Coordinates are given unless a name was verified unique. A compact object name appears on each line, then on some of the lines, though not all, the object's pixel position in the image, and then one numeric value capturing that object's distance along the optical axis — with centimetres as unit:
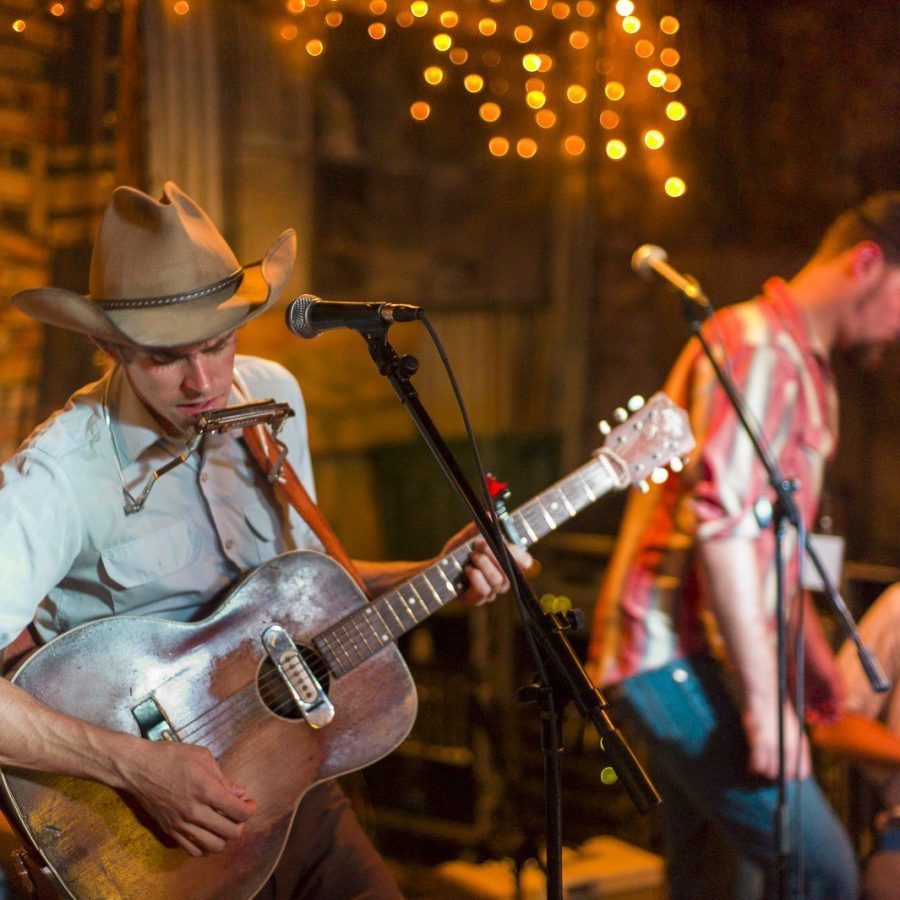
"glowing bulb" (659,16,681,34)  555
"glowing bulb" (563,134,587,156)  577
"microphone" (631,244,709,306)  307
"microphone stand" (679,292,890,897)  296
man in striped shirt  312
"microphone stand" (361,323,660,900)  201
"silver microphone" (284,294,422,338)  201
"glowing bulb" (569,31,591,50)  562
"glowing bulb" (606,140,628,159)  577
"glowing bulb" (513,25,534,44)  543
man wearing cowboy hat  230
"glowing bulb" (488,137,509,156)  549
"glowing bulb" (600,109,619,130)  575
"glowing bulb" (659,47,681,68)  558
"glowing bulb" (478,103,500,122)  541
